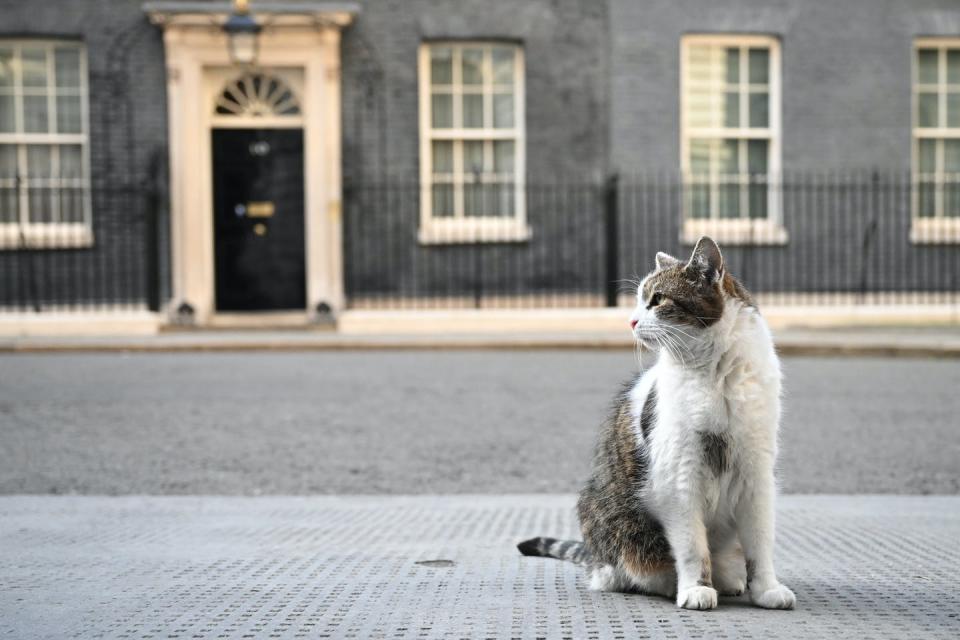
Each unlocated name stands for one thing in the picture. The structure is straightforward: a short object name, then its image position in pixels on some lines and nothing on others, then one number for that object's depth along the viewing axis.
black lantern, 15.99
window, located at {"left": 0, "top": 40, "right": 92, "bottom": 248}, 16.98
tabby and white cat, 3.36
